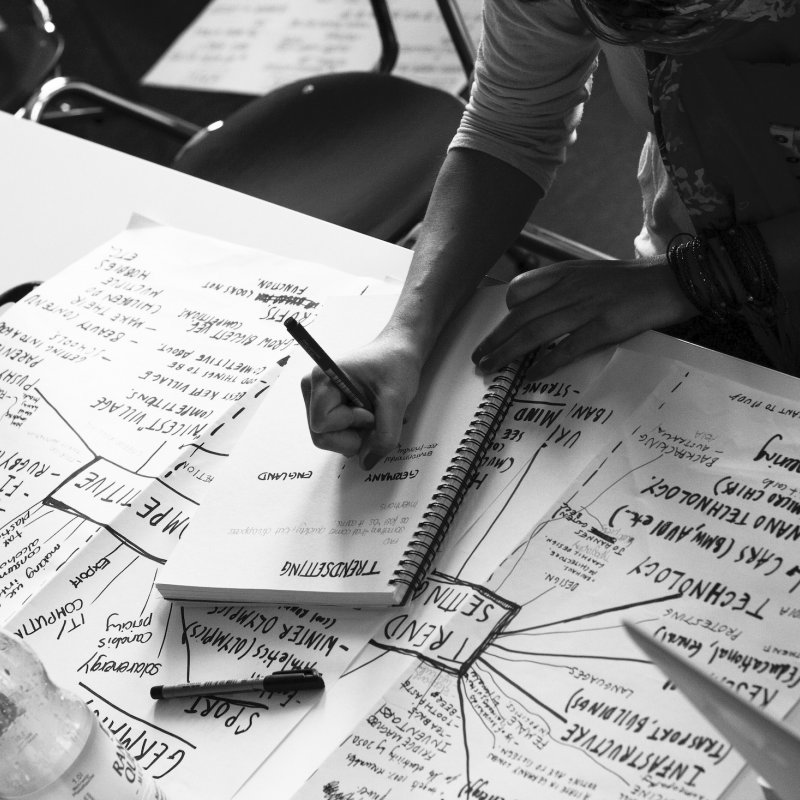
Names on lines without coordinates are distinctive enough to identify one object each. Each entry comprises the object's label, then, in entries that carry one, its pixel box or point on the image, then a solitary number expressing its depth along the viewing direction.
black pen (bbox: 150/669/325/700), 1.68
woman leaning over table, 1.86
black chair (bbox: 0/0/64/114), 3.48
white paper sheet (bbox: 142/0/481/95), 4.65
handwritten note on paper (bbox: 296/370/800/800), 1.58
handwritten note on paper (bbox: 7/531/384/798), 1.68
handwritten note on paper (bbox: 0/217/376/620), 1.90
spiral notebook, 1.73
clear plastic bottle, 1.56
